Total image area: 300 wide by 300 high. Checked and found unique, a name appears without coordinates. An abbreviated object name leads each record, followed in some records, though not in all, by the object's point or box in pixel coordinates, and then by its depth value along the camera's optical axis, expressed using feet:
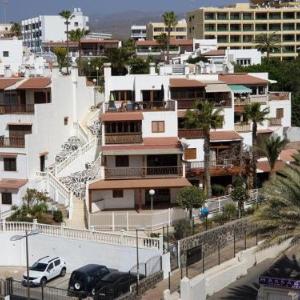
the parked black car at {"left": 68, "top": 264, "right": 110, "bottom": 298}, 108.68
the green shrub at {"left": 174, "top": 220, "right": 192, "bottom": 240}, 126.52
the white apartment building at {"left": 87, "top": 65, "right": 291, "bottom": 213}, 150.82
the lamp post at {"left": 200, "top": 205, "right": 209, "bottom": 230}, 139.19
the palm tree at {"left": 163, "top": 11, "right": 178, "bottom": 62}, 363.15
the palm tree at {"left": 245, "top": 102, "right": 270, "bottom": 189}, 160.04
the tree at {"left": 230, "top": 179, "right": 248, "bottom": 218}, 141.59
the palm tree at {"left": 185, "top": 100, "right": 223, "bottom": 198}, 148.87
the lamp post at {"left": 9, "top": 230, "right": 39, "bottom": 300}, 119.75
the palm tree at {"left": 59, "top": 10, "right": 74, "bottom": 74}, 350.84
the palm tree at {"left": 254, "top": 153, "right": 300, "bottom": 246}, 87.66
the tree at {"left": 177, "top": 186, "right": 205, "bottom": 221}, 134.82
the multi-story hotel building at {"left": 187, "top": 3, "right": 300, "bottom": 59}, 443.73
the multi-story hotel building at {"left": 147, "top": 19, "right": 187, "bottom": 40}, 522.47
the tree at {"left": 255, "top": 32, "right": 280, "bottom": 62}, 394.93
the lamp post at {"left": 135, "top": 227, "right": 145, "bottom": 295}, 104.48
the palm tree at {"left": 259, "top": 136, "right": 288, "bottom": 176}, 152.25
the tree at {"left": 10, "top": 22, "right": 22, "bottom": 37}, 463.83
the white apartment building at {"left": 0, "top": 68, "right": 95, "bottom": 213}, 155.94
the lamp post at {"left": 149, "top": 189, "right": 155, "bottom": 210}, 137.16
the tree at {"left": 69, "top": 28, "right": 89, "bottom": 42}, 335.88
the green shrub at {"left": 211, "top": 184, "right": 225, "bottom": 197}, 158.10
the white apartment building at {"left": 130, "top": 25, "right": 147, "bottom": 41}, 584.07
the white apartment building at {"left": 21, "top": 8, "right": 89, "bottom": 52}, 544.62
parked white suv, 118.62
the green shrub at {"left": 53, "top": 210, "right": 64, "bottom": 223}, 141.49
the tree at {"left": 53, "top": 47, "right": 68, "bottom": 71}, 292.86
